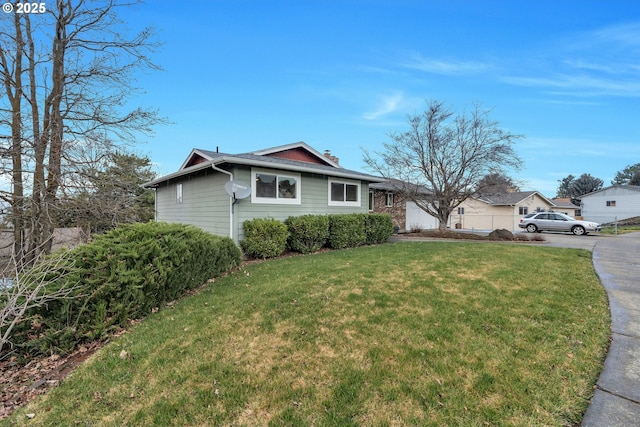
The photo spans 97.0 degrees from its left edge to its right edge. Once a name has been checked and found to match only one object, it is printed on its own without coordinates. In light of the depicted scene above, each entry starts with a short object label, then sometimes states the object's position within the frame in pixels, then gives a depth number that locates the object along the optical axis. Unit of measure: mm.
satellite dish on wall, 8445
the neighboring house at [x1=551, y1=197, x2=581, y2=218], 34562
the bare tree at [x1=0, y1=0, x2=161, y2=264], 5559
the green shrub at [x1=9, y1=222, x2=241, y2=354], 3326
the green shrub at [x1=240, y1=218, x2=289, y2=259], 8438
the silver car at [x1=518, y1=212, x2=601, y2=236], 17750
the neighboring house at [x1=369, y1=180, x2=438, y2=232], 18031
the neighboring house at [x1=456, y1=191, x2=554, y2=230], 28312
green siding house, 8958
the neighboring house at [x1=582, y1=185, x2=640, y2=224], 32781
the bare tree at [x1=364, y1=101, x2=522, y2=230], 14602
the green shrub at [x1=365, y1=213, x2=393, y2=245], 11398
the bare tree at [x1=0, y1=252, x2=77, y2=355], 3025
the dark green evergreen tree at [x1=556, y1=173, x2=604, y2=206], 44406
